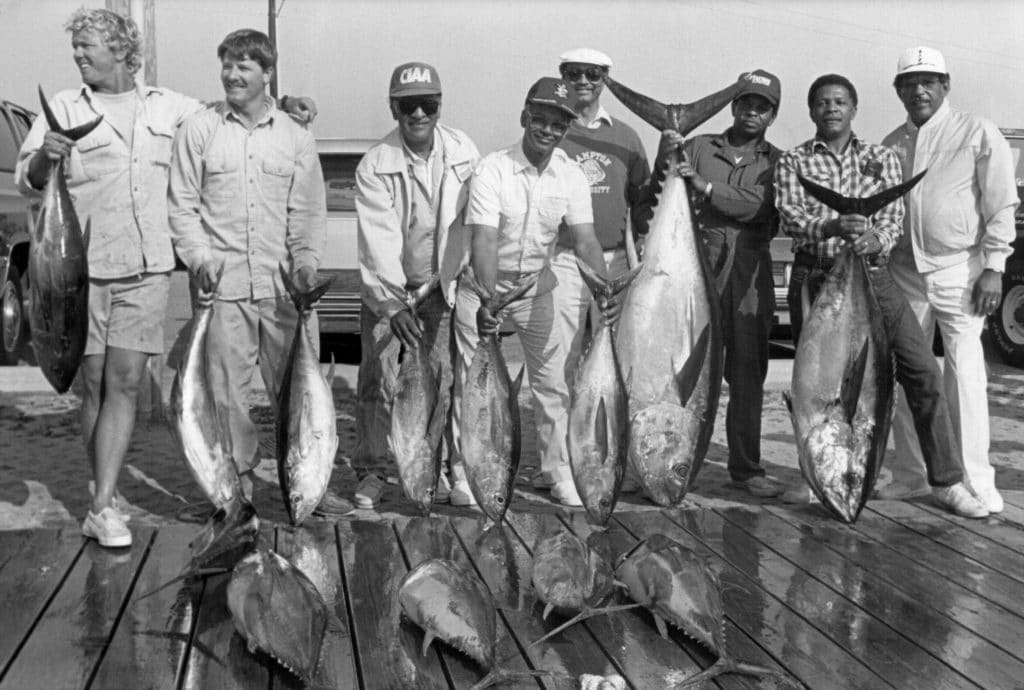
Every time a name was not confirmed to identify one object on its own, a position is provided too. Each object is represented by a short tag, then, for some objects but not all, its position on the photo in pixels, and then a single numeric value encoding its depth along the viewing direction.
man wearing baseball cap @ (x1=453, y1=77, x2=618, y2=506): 4.32
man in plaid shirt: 4.52
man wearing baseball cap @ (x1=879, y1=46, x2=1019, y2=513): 4.54
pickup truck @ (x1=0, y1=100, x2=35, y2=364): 8.20
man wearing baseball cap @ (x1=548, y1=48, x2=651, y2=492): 5.10
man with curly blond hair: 3.93
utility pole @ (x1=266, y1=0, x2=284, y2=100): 23.22
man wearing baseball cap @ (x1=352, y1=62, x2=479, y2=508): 4.53
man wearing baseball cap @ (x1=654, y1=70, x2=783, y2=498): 4.86
